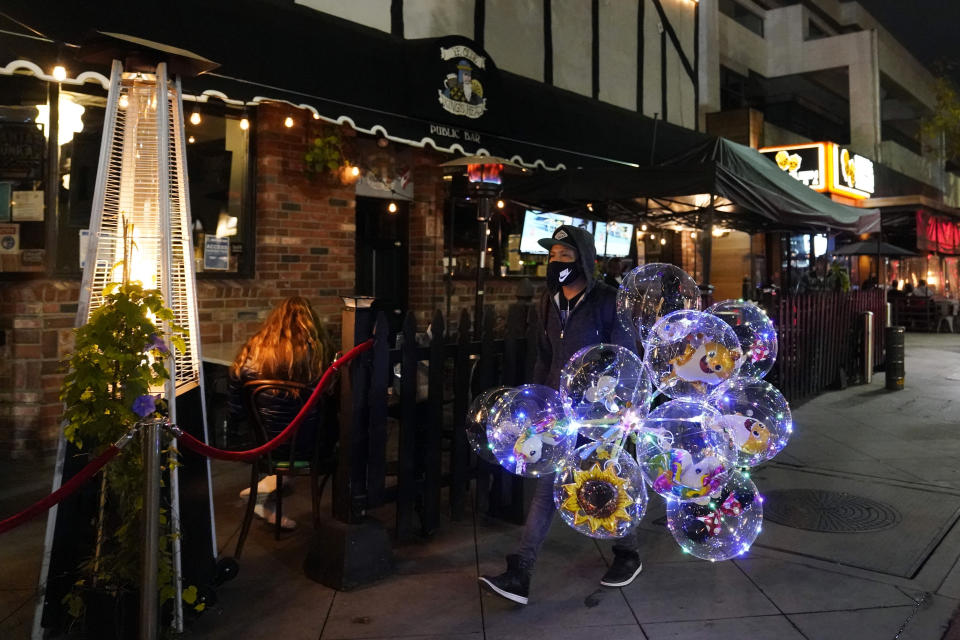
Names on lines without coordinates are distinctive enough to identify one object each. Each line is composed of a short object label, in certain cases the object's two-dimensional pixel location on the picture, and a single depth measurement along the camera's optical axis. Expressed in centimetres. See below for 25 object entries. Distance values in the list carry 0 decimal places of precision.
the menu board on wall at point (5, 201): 560
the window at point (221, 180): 673
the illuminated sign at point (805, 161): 1672
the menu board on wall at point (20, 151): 558
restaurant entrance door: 855
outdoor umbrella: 1855
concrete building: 1664
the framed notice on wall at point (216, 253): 668
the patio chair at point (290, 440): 401
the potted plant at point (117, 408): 290
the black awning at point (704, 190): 732
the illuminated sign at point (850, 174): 1695
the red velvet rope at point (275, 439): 298
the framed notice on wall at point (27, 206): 563
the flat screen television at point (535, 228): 985
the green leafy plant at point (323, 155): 707
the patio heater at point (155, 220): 321
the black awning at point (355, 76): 532
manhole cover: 465
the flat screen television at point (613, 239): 1096
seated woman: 410
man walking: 364
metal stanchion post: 266
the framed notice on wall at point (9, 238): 556
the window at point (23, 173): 558
